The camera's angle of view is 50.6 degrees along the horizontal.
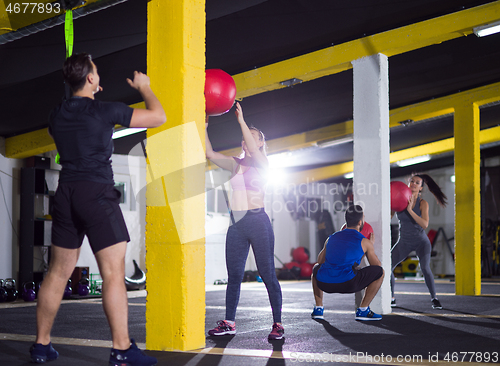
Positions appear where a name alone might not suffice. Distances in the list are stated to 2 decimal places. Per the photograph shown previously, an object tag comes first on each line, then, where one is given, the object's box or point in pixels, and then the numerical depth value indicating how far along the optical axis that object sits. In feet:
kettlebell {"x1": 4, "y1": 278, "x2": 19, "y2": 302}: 25.79
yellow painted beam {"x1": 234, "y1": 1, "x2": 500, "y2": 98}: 17.56
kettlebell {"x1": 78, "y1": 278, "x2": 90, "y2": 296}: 27.27
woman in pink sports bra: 11.61
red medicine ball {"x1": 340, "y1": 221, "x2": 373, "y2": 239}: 16.03
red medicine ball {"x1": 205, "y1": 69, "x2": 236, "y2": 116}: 10.97
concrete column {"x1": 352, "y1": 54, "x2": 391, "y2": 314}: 16.76
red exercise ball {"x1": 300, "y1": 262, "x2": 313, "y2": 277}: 44.68
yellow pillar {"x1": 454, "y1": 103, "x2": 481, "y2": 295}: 25.58
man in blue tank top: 14.15
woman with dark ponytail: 18.69
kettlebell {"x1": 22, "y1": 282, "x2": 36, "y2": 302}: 25.77
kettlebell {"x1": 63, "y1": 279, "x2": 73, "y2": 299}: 26.16
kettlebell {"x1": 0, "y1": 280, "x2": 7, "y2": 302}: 25.37
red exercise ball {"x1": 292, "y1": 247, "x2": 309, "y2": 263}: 47.03
